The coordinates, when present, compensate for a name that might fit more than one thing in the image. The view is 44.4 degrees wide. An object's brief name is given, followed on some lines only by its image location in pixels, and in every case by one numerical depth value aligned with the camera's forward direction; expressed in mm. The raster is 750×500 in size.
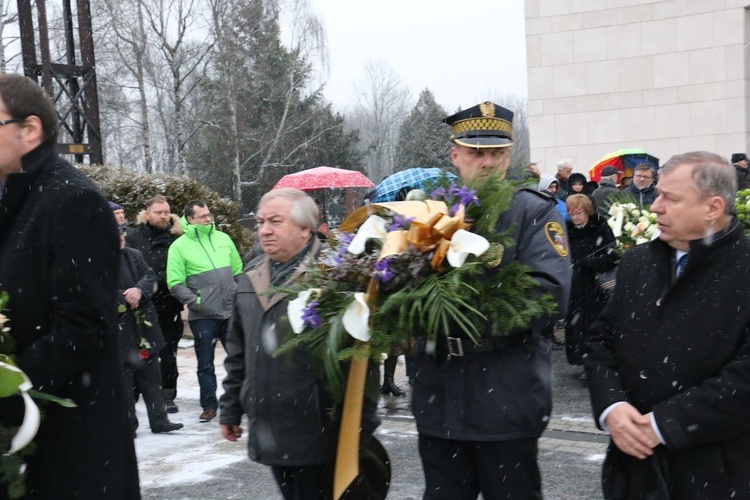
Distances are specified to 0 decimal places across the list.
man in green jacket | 8562
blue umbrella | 7984
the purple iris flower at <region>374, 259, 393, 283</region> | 3412
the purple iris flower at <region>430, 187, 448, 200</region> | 3621
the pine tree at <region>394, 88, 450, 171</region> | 50688
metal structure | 18484
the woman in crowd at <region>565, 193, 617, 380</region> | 9477
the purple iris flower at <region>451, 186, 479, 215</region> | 3496
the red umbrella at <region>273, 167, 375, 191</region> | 14164
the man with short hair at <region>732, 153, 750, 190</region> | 13300
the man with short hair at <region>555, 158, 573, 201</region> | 14933
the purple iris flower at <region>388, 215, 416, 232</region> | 3491
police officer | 3553
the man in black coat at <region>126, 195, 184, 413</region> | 9336
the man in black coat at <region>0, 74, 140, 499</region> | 2846
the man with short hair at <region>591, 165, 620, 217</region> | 10172
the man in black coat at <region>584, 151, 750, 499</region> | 3121
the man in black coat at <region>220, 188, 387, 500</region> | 3965
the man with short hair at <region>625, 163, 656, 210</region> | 11289
